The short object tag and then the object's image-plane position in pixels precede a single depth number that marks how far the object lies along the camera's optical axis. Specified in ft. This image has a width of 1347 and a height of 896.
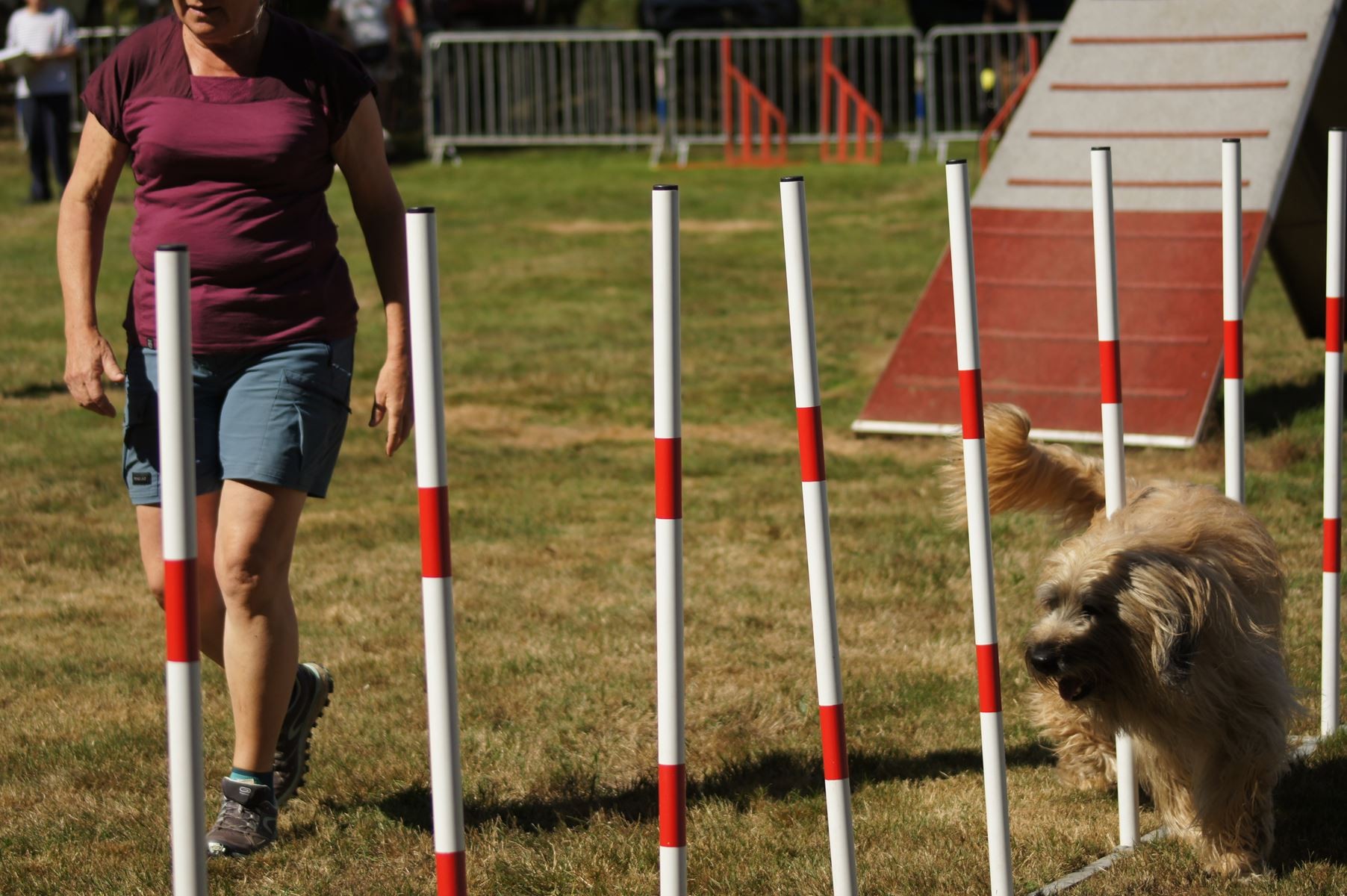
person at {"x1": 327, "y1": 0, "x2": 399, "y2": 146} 64.90
